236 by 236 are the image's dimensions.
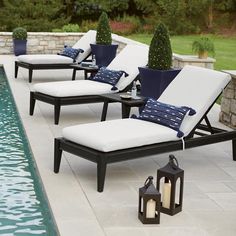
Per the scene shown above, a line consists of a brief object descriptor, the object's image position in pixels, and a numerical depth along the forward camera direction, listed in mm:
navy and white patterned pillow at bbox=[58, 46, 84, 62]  12836
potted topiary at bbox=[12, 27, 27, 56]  16891
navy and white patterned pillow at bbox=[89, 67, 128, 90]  9039
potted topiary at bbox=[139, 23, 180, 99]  8125
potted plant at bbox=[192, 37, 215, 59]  10789
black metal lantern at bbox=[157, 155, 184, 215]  4742
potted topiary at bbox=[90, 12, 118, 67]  12234
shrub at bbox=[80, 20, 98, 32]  24672
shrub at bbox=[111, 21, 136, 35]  27391
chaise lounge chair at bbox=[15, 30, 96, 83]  12250
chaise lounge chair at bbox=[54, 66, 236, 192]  5398
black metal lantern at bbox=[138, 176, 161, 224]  4539
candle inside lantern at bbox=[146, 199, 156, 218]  4547
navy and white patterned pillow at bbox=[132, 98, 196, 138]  6086
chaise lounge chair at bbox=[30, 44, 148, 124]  8312
